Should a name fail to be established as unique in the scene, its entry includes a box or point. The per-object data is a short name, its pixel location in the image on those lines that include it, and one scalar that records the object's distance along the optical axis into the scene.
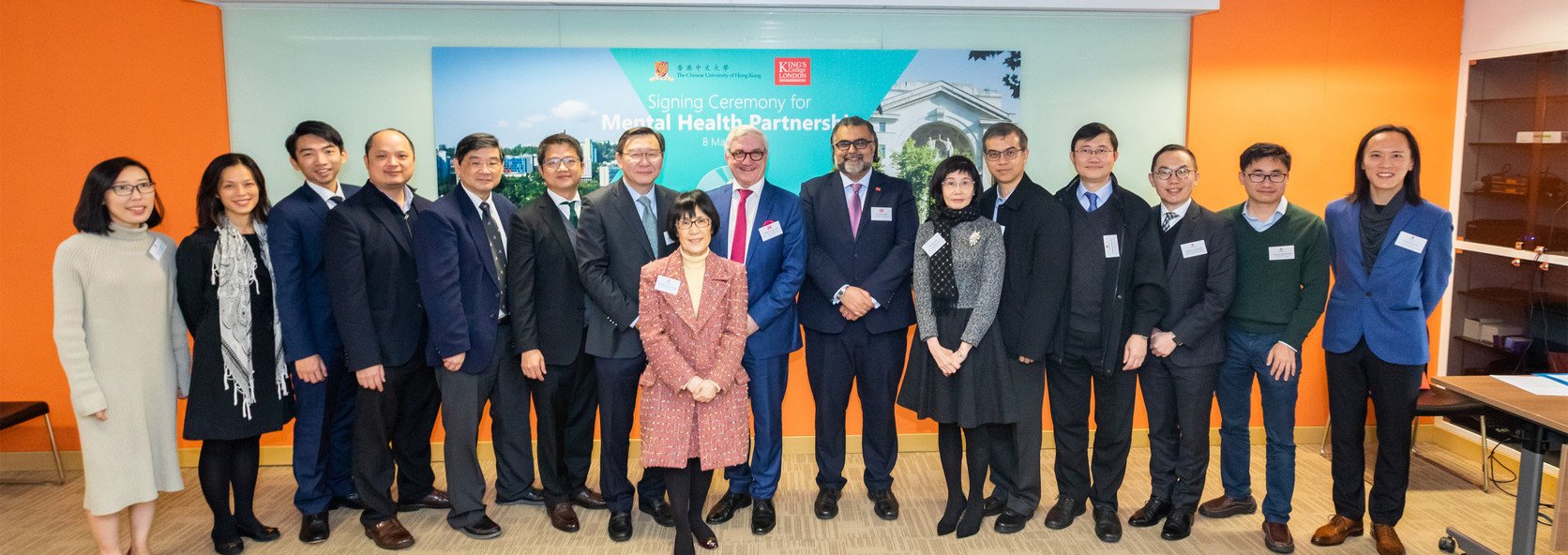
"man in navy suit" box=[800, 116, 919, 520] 3.69
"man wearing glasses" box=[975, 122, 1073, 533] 3.46
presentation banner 4.55
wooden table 2.79
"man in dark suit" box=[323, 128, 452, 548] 3.37
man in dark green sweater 3.53
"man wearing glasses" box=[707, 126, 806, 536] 3.61
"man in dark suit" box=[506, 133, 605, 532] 3.56
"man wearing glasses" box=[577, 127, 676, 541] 3.51
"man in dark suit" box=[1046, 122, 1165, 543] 3.51
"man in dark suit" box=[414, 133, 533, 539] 3.43
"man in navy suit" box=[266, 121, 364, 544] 3.45
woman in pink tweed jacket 3.30
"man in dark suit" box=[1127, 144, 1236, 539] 3.53
